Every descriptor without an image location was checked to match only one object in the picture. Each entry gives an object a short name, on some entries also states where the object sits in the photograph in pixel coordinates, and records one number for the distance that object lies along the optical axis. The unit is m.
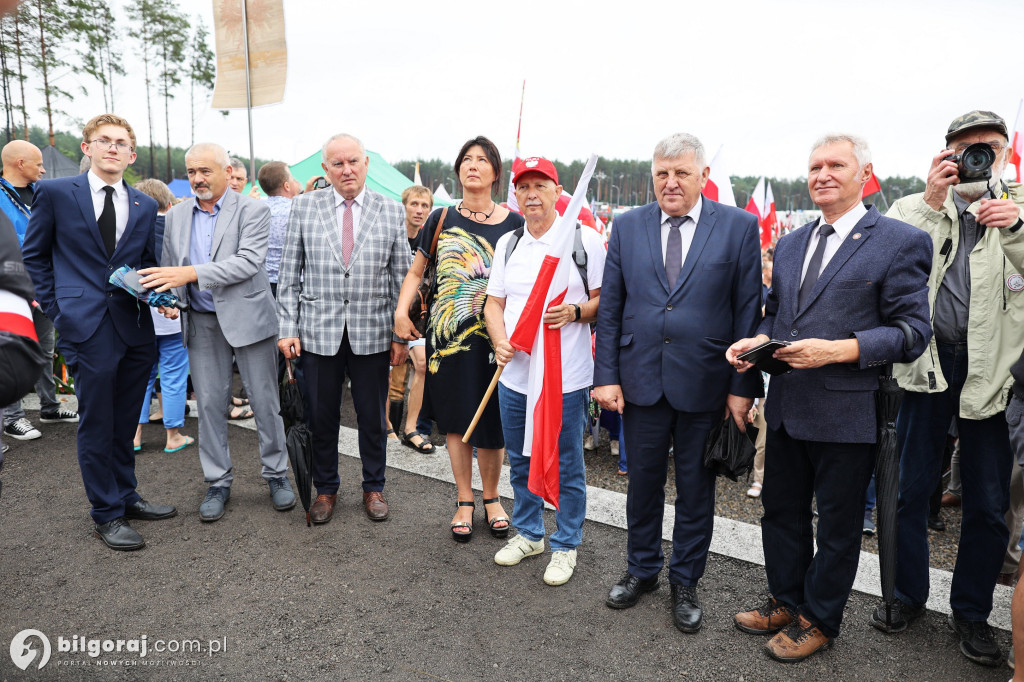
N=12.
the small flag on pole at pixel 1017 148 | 5.39
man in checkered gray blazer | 4.12
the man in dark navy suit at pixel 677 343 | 3.06
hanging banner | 7.45
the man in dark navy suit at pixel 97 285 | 3.77
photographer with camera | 2.90
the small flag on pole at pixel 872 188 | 5.77
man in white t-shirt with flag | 3.40
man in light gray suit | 4.18
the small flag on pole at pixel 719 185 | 6.21
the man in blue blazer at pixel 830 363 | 2.66
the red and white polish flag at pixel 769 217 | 7.84
